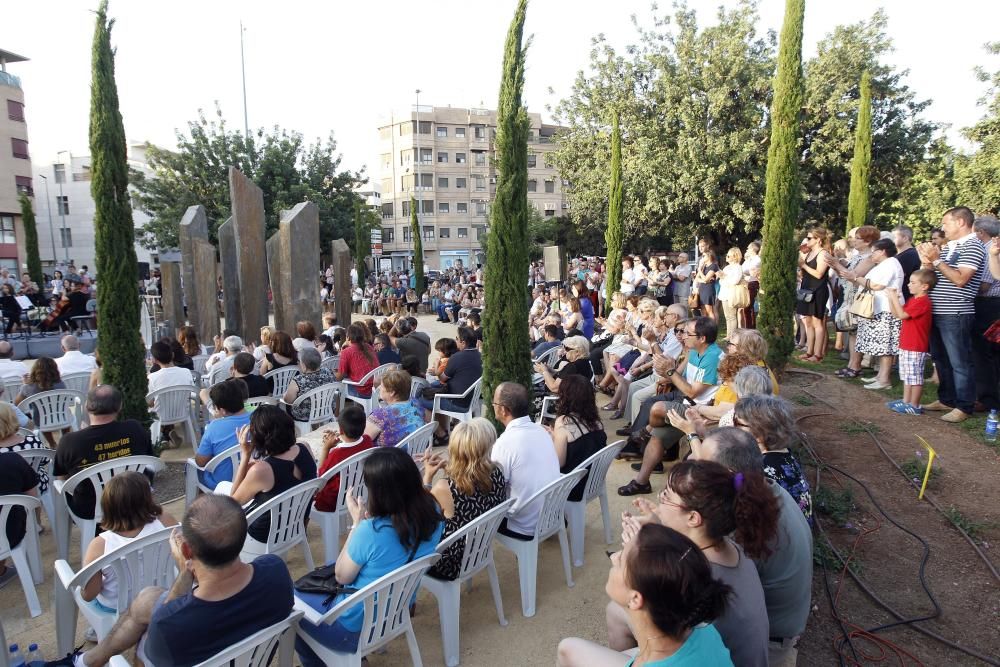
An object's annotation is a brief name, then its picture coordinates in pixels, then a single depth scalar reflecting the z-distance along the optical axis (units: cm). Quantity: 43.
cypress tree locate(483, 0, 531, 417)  559
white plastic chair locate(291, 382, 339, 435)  605
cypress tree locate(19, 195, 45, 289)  2769
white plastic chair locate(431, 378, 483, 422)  629
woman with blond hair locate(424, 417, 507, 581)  317
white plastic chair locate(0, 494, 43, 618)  334
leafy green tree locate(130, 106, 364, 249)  2322
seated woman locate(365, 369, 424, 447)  448
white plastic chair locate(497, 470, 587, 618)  342
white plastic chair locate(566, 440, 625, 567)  398
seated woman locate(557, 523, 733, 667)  171
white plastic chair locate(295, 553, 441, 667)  240
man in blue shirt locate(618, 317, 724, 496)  495
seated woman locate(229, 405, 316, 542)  337
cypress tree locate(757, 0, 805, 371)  757
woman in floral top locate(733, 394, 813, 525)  312
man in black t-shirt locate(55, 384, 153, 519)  371
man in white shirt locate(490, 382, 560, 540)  347
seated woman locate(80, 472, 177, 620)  275
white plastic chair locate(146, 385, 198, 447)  607
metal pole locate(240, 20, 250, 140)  2404
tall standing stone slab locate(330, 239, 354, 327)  1334
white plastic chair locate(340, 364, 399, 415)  661
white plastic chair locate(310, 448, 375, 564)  383
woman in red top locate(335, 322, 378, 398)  680
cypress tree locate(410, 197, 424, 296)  2455
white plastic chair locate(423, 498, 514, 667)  299
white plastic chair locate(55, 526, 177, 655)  260
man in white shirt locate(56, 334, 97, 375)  687
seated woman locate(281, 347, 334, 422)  607
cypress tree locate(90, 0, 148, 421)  593
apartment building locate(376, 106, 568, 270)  5375
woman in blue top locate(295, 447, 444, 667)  265
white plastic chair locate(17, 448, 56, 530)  400
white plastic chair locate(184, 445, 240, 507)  401
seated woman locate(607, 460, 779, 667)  211
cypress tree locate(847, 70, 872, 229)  1134
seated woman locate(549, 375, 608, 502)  404
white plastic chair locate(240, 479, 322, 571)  330
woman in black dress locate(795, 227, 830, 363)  796
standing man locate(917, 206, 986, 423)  548
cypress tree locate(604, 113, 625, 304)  1347
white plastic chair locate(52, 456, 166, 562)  360
